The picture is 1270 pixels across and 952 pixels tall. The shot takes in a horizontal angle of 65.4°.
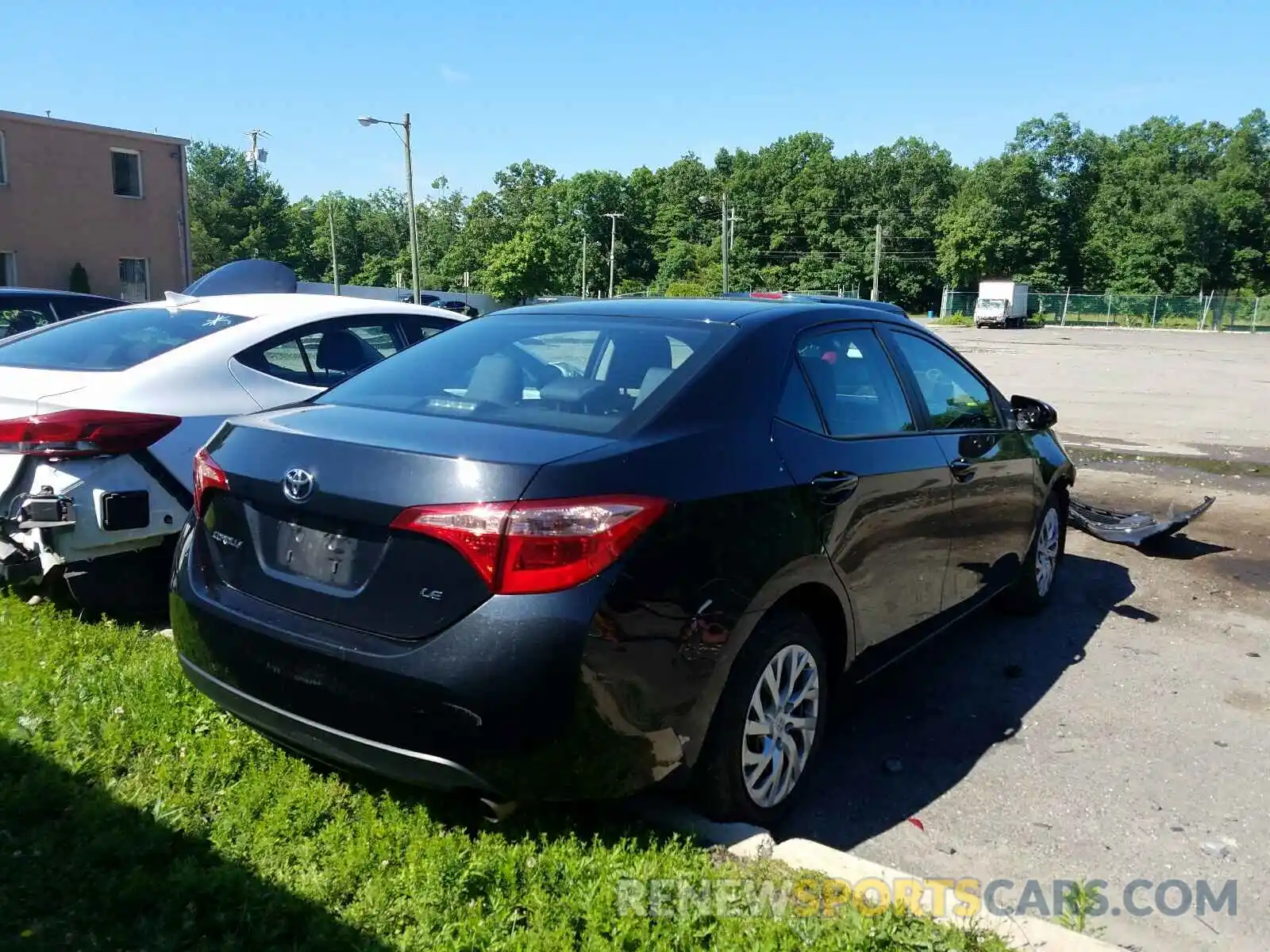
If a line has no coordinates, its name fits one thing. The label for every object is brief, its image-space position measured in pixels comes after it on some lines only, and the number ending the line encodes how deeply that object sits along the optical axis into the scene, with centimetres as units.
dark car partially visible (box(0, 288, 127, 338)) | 846
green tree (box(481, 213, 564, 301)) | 7331
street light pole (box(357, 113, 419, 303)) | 3117
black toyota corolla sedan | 249
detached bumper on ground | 687
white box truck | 6781
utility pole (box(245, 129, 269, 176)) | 4922
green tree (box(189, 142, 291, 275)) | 8444
